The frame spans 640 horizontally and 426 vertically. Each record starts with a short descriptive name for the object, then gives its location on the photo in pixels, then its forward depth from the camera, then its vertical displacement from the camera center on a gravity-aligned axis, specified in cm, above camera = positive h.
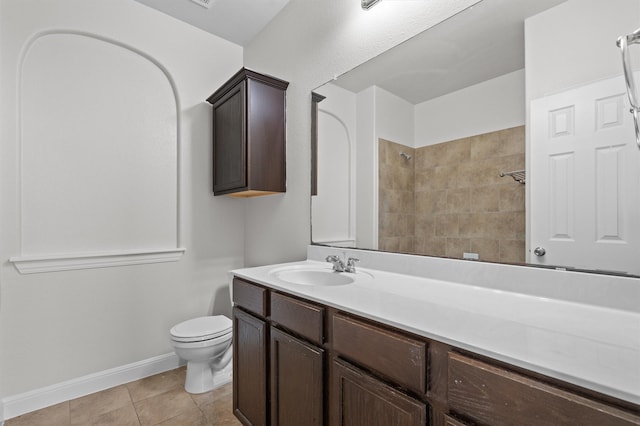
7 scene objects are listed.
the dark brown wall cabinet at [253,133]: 207 +56
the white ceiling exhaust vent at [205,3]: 218 +151
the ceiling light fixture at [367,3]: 151 +104
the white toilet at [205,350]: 192 -88
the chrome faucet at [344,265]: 159 -28
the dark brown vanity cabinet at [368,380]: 59 -45
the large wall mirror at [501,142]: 92 +28
